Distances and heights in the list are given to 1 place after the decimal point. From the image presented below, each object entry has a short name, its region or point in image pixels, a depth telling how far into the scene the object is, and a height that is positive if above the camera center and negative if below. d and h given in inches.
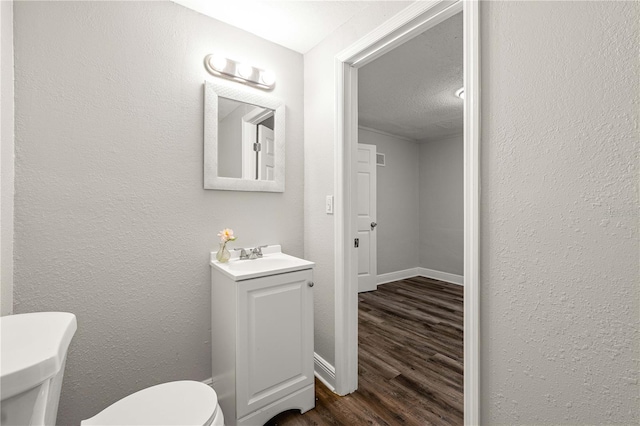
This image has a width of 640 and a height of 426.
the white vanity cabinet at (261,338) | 56.4 -26.6
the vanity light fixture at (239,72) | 68.4 +36.0
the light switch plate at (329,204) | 72.9 +2.2
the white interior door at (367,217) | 155.9 -2.4
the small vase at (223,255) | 67.2 -9.8
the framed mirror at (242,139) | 68.1 +19.1
